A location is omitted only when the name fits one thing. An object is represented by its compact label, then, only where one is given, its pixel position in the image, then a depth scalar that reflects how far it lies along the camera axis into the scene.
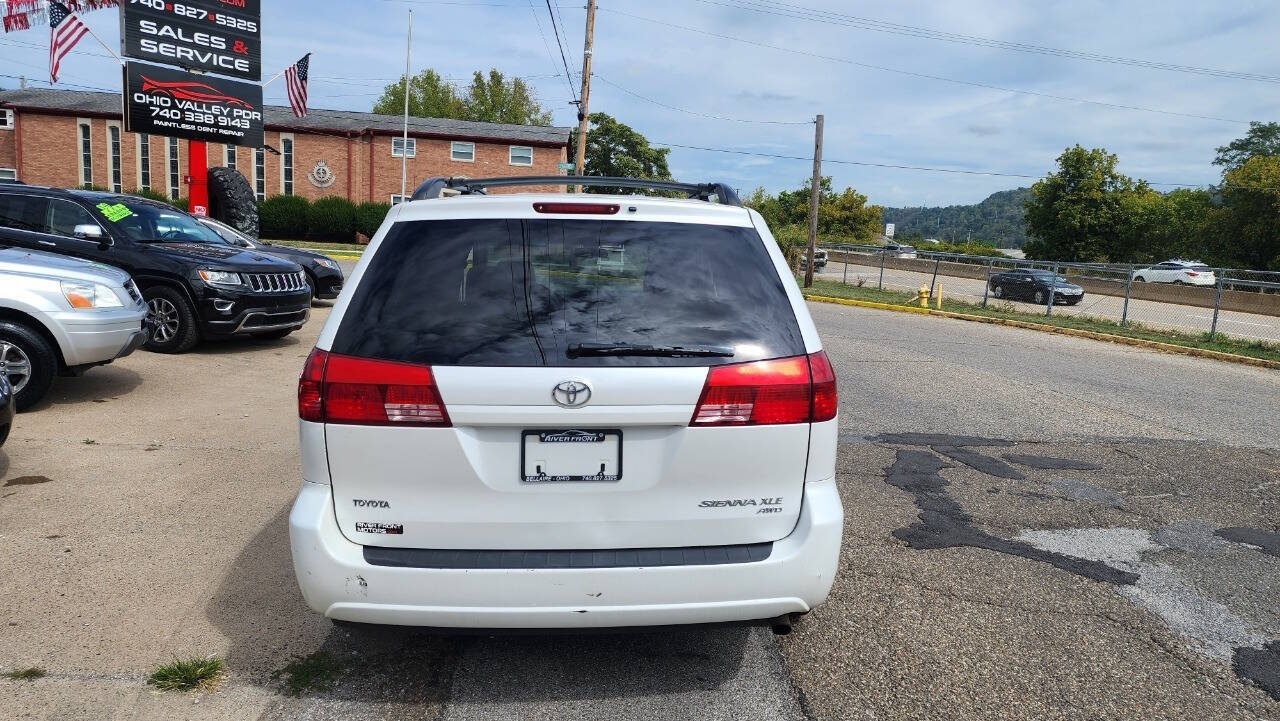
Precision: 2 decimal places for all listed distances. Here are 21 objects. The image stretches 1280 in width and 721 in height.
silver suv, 6.72
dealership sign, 18.77
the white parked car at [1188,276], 35.31
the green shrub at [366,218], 40.53
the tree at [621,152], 65.69
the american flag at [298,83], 23.80
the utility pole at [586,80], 30.25
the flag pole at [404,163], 43.98
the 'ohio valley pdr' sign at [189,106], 19.55
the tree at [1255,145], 80.69
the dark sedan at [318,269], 14.78
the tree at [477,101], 77.38
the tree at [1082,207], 56.47
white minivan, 2.77
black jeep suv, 9.74
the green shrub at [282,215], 40.03
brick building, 44.12
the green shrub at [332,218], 40.50
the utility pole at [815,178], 32.72
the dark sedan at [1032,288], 24.68
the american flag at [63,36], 19.69
